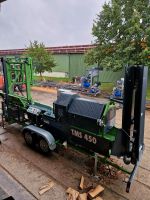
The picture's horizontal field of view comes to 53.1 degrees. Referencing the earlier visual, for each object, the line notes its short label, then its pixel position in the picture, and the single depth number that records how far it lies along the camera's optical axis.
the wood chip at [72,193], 3.10
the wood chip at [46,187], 3.26
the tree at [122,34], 9.67
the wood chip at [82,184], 3.33
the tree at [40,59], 15.21
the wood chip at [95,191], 3.10
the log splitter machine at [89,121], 2.93
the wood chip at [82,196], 3.07
